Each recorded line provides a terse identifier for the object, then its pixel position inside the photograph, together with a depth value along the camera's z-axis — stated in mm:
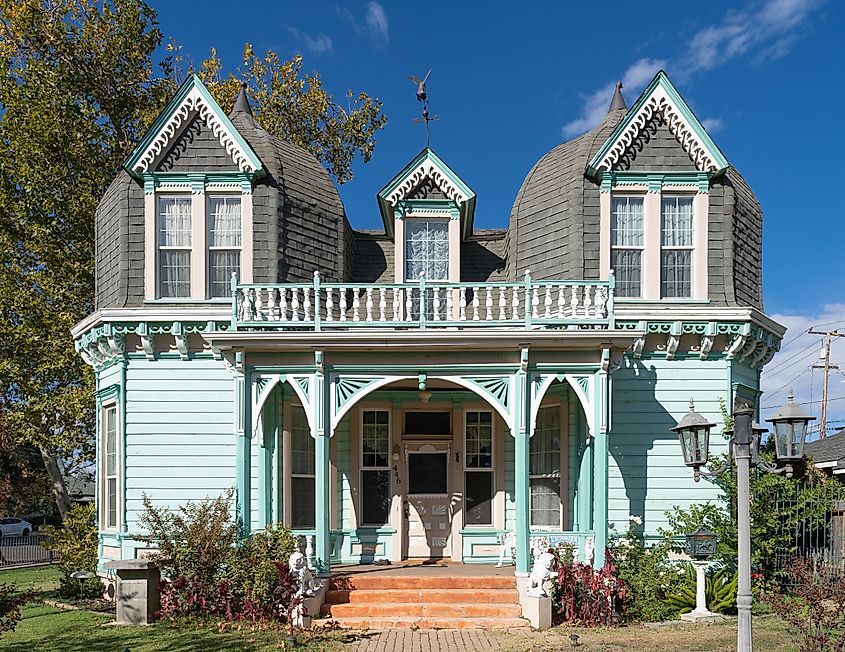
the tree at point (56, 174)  19984
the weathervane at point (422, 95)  15617
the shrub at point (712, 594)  12258
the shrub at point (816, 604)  7996
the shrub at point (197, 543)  11969
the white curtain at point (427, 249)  15656
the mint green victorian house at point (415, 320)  13797
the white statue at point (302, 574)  11250
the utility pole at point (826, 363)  42031
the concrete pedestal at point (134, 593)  11898
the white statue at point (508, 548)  14000
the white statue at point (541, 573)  11227
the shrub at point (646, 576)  12031
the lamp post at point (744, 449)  7043
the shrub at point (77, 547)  14547
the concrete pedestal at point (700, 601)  11859
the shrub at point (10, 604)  7887
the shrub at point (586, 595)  11492
